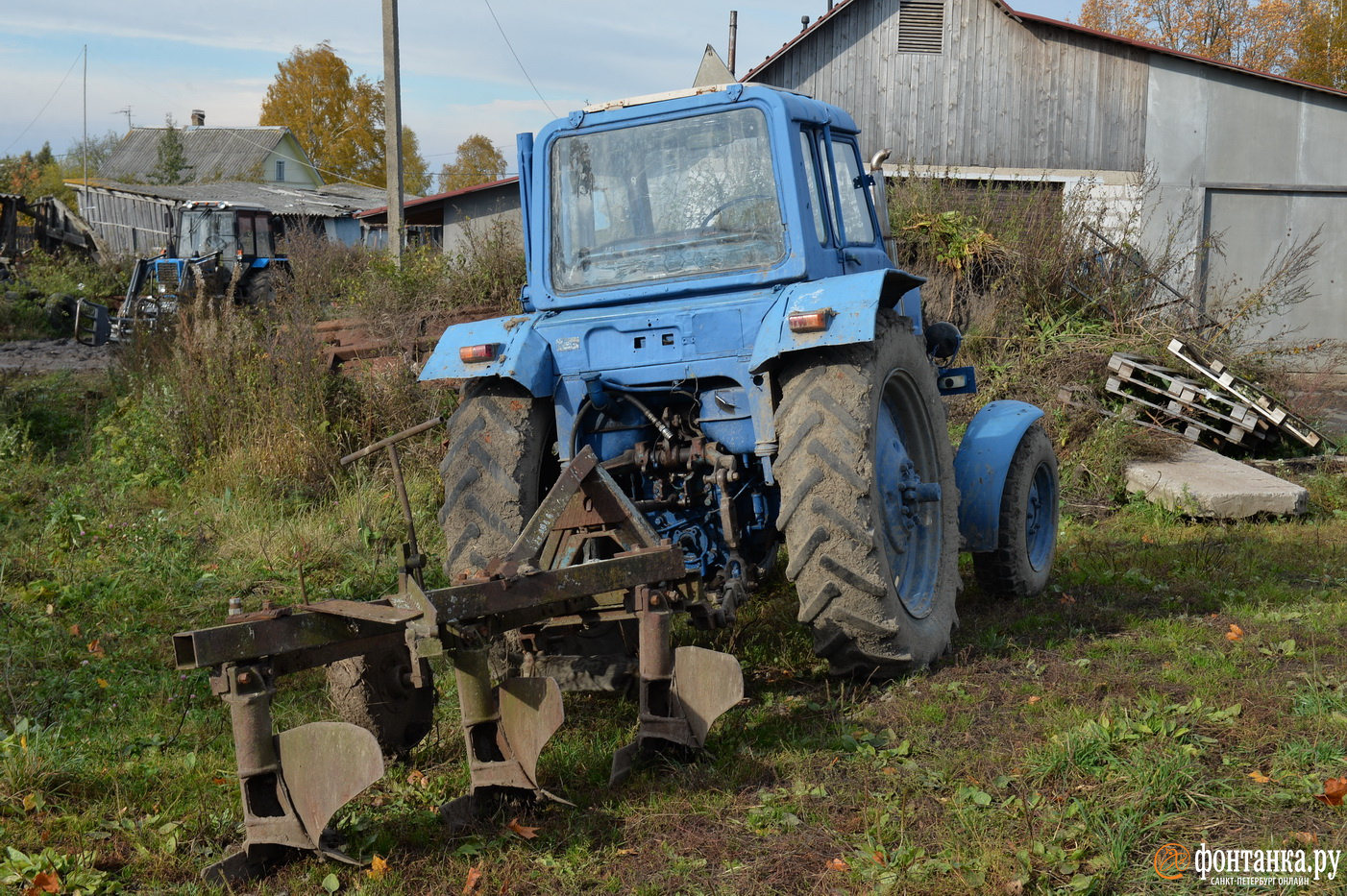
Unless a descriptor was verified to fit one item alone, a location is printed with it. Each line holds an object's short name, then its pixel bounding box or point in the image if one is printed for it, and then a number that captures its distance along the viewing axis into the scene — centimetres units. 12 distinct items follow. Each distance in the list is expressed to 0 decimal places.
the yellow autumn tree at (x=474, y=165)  5638
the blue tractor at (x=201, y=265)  1755
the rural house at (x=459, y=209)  1923
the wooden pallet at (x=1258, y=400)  937
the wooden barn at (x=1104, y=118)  1564
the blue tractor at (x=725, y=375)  422
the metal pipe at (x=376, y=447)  370
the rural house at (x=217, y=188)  3334
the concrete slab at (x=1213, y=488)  797
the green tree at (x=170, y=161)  4319
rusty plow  313
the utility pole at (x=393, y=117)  1375
